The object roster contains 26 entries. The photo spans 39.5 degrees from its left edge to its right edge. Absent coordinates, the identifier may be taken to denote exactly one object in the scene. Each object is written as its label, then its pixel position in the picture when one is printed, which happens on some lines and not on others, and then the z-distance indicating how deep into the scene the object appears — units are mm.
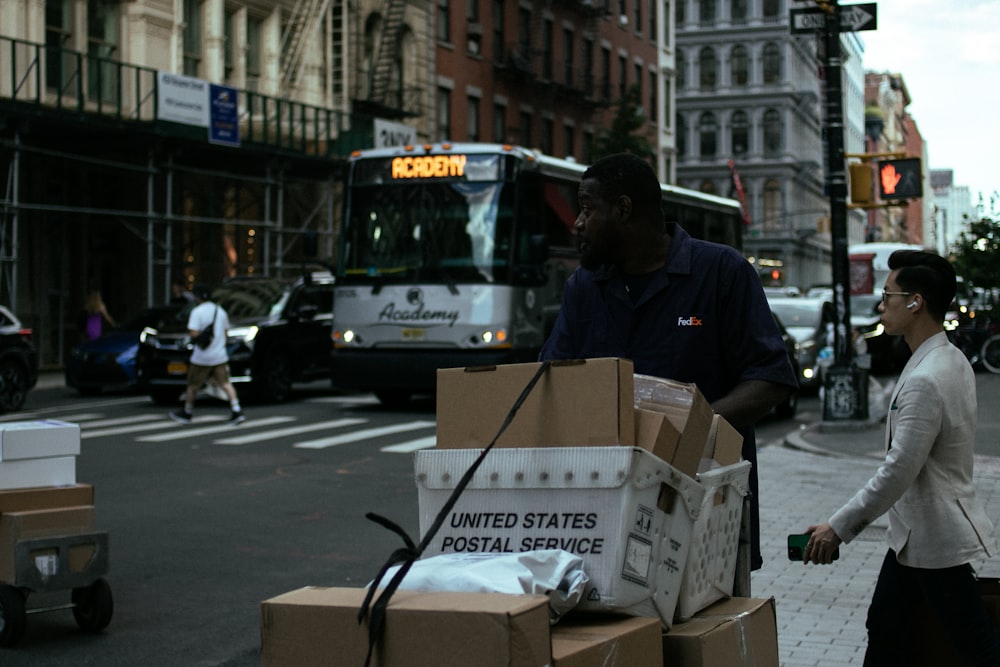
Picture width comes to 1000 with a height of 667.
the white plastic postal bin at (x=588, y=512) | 2867
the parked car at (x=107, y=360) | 22391
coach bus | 18734
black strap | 2648
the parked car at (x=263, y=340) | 20547
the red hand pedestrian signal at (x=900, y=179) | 17906
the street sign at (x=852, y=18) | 17188
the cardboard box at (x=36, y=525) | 6695
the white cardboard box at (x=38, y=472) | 6801
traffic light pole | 17156
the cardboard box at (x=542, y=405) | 2967
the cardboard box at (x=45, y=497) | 6762
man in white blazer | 3977
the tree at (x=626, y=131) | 46094
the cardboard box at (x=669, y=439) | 2994
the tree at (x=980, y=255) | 28578
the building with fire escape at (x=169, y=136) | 27203
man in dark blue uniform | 3646
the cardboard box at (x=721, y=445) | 3328
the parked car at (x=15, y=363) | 19734
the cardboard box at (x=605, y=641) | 2650
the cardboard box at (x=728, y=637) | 2959
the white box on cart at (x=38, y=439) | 6777
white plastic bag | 2721
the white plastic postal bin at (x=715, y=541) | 3129
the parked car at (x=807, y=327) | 23969
